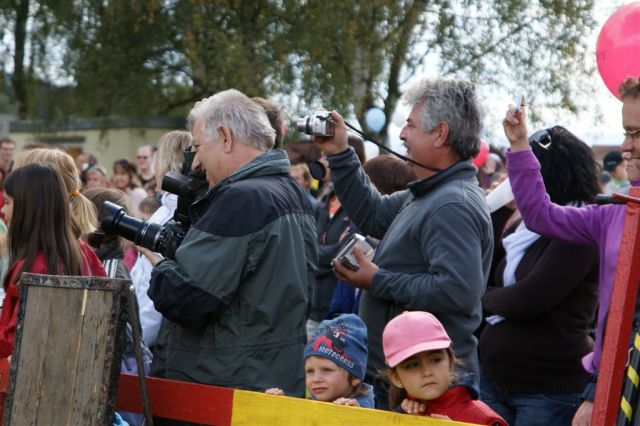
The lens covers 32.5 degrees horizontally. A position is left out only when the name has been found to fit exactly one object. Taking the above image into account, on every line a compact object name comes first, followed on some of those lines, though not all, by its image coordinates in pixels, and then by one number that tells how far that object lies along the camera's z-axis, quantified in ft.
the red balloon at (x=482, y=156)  25.52
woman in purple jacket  12.58
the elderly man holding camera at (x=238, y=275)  13.35
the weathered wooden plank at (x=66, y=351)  12.50
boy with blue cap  14.65
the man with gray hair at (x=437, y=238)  14.21
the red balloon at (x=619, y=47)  14.56
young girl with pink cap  12.47
